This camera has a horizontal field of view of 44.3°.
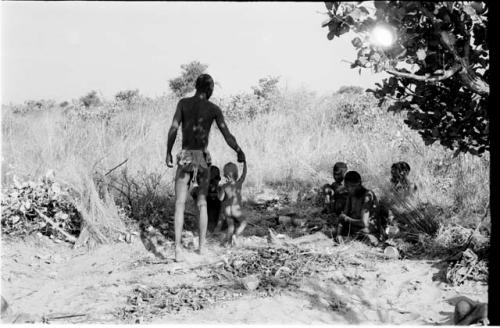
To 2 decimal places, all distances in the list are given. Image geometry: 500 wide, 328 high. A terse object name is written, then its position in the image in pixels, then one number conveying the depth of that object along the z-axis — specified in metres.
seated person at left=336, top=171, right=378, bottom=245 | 6.61
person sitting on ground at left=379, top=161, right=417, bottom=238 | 6.86
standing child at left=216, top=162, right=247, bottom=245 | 6.95
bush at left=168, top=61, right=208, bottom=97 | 23.03
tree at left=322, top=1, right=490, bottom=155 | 4.20
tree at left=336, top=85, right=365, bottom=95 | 26.61
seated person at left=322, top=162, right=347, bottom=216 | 7.48
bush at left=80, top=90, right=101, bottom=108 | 27.72
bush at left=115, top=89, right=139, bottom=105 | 19.71
